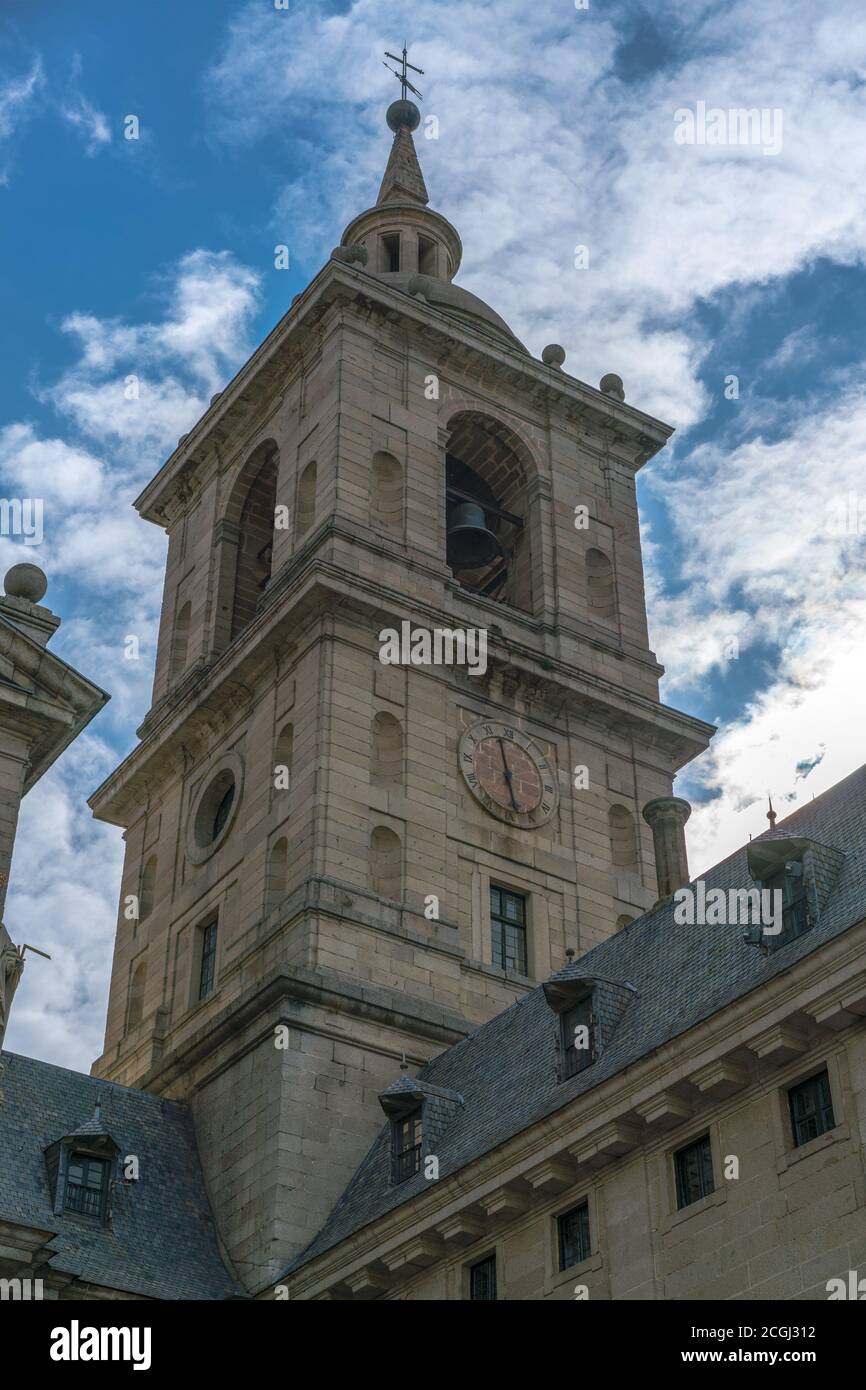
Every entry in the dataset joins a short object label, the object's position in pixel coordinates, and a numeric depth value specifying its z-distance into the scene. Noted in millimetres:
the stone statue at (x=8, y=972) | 25406
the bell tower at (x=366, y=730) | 41406
